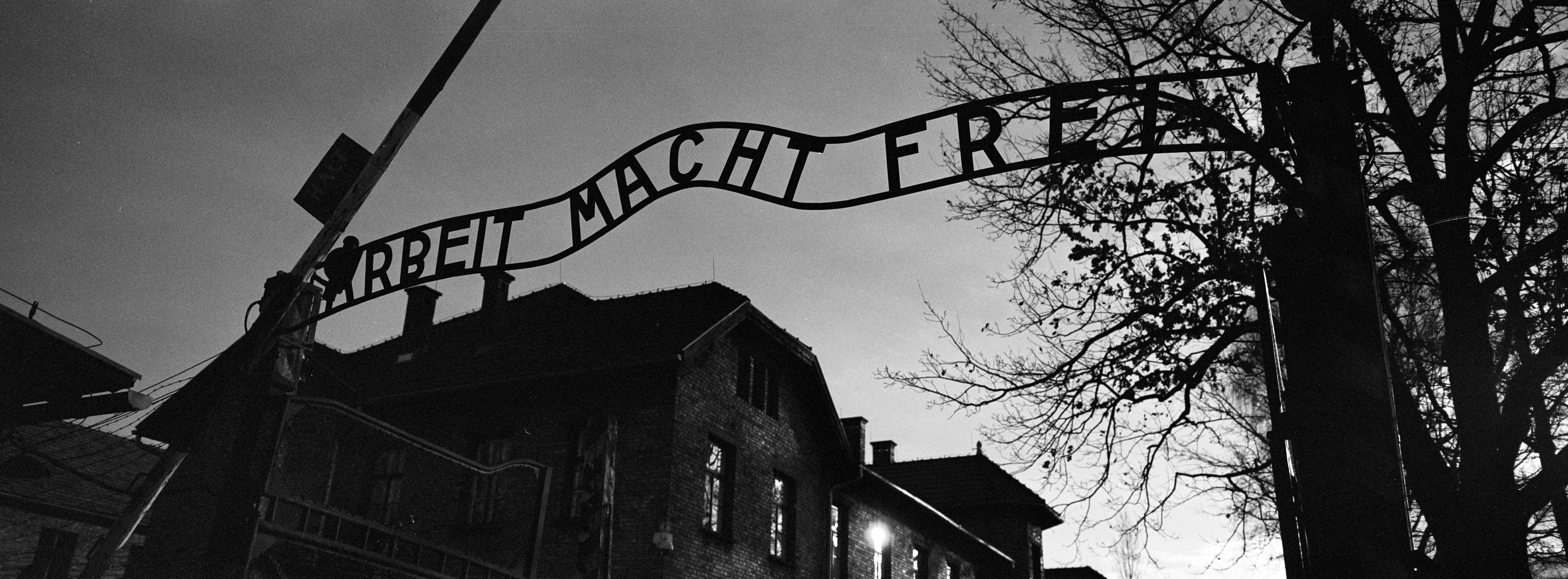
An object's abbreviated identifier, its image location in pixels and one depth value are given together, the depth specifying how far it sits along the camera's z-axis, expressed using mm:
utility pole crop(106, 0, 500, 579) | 5984
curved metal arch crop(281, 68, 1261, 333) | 4785
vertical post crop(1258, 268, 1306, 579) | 3838
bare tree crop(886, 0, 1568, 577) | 10375
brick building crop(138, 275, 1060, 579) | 19688
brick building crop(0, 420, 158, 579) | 25922
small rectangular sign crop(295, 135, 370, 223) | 6754
